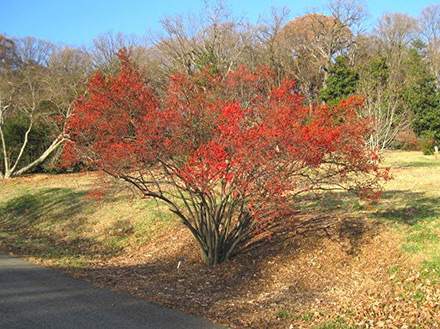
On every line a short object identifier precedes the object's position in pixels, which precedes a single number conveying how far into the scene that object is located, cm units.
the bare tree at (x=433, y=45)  3472
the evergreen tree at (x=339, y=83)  2334
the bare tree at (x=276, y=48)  3294
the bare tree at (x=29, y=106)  2153
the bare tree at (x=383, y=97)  1750
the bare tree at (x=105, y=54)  3325
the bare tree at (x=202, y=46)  3014
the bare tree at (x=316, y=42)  3403
